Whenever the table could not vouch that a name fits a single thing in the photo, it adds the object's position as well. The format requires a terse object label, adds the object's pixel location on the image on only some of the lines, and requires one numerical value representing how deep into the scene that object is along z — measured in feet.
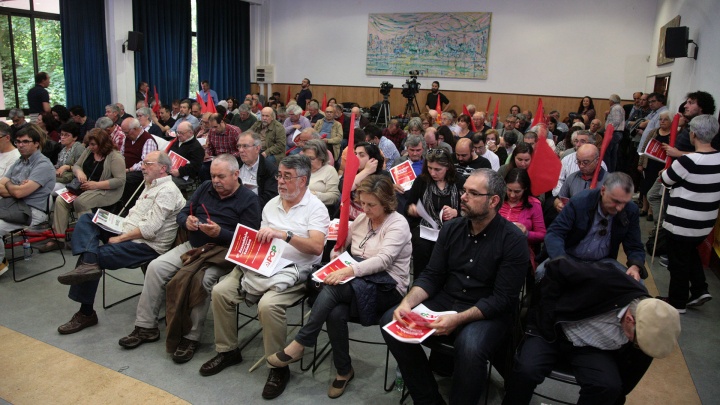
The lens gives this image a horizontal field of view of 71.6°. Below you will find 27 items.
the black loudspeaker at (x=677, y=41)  20.99
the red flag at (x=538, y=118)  19.79
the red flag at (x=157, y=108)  28.64
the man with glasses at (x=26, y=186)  13.17
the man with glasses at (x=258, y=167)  14.12
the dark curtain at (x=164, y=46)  35.96
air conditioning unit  47.62
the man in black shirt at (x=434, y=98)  38.73
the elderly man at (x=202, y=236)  10.12
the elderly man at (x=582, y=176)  11.73
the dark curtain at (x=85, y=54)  31.45
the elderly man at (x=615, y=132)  17.44
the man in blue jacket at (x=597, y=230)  8.87
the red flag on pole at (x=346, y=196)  9.80
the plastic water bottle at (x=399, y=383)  9.17
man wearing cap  6.89
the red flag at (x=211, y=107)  23.02
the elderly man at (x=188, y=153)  17.60
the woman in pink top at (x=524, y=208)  10.52
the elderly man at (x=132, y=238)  10.67
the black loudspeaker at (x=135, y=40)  32.89
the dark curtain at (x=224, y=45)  41.88
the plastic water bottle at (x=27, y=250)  14.90
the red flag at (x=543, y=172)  11.02
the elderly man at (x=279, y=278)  9.14
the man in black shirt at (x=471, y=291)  7.41
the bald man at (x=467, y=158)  14.12
